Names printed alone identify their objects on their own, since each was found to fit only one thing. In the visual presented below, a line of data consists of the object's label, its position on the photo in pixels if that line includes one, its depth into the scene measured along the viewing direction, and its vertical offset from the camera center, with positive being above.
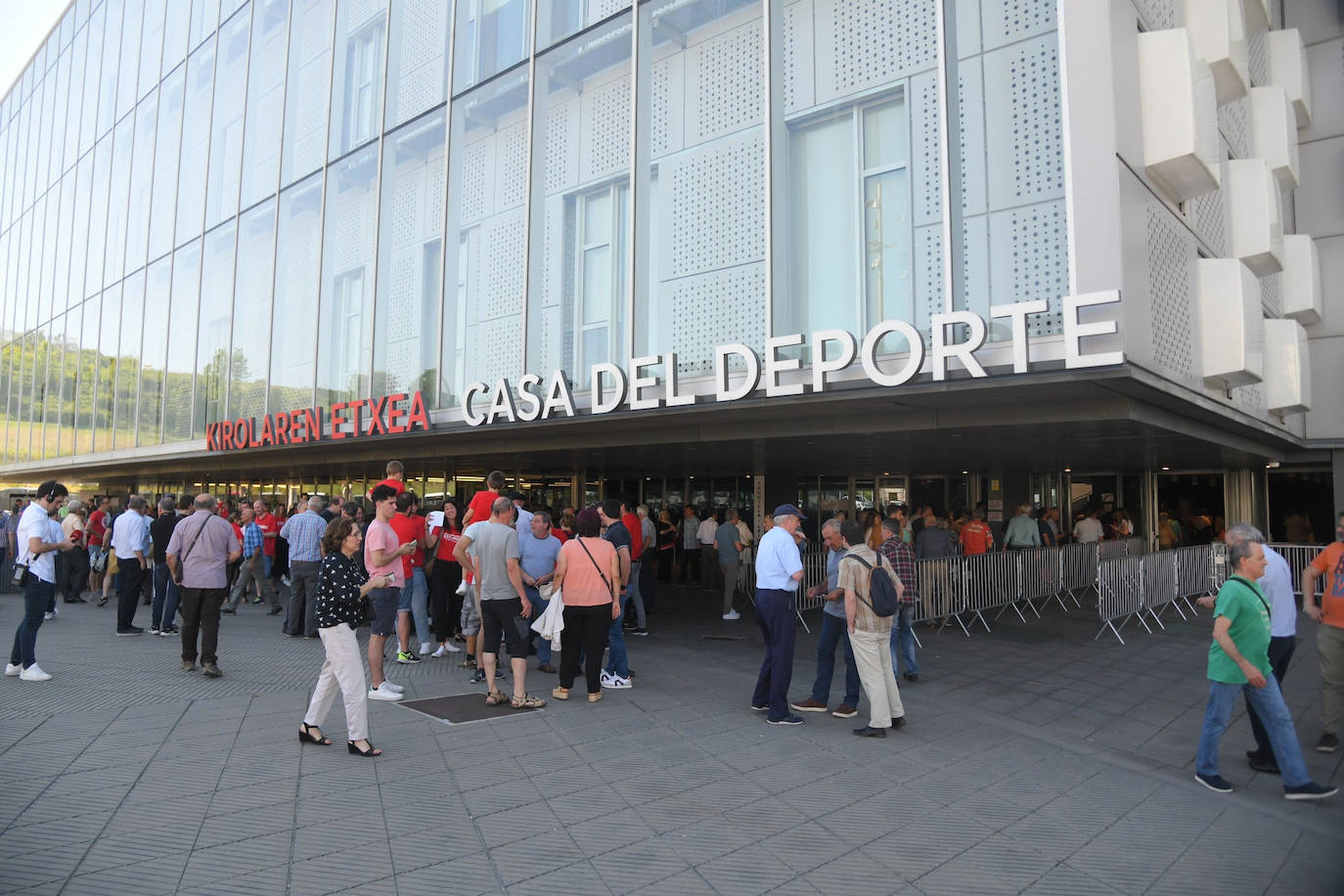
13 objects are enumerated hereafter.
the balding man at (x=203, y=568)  7.89 -0.78
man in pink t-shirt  6.97 -0.71
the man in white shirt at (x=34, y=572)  7.33 -0.78
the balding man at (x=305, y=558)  10.02 -0.85
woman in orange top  7.18 -0.86
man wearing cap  6.67 -0.94
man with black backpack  6.32 -0.98
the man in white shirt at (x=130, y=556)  10.79 -0.93
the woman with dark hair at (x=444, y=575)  9.42 -0.99
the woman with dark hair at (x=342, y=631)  5.47 -0.95
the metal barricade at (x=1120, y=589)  11.20 -1.29
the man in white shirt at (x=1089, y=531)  16.45 -0.69
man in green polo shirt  4.99 -1.08
